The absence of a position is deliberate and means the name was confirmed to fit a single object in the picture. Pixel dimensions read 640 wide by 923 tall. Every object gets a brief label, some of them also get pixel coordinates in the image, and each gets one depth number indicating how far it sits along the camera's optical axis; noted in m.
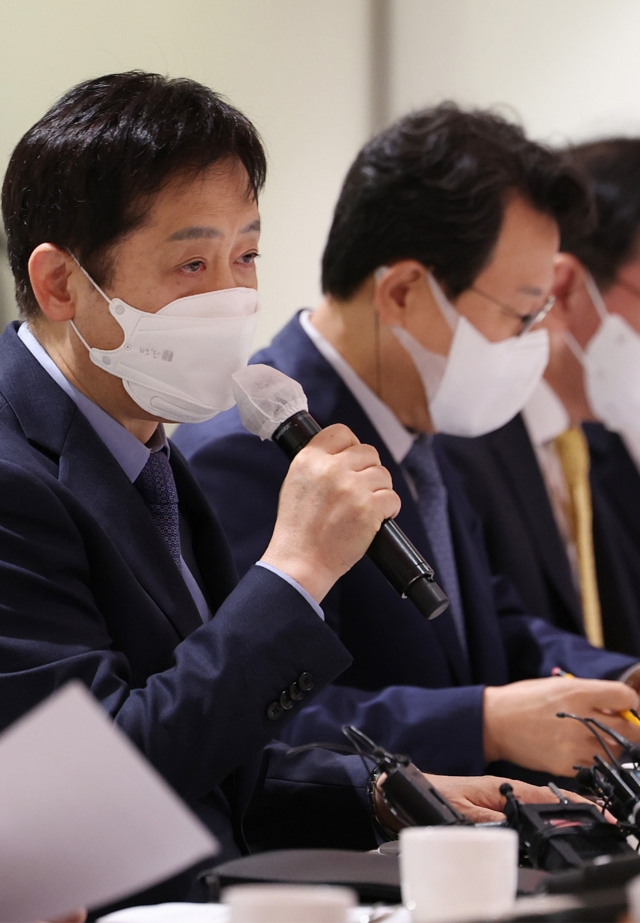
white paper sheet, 2.46
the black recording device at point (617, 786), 2.74
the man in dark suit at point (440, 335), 3.37
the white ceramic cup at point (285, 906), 2.45
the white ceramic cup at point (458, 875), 2.48
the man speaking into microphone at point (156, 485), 2.80
